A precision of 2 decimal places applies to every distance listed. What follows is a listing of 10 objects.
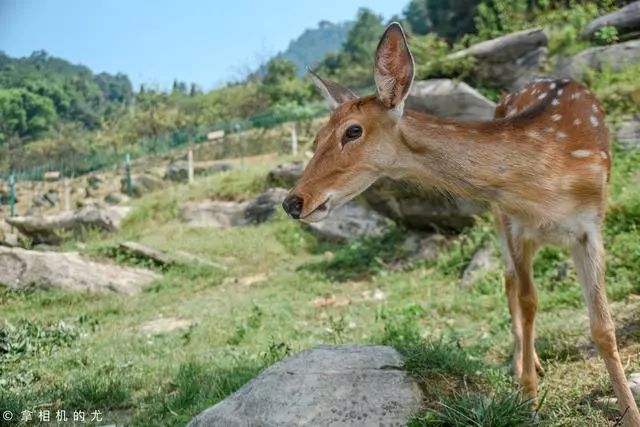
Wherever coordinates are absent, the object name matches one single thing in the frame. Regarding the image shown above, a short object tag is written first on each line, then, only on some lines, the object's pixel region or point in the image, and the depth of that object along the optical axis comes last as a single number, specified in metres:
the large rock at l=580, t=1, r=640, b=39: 10.74
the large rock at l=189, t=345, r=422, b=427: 2.82
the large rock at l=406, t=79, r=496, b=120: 9.09
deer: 3.03
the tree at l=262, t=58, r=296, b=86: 36.47
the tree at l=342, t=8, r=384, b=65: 48.03
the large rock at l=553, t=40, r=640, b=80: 9.97
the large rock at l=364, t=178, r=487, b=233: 8.52
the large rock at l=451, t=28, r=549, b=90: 11.33
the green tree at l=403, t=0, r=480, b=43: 28.84
